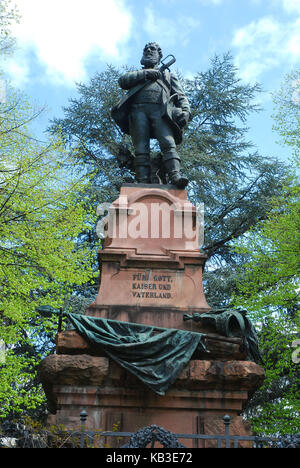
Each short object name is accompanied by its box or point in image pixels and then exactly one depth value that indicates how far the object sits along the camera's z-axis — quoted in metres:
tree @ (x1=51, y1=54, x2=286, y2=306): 21.31
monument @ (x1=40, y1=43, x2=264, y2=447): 8.05
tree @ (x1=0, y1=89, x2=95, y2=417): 13.33
